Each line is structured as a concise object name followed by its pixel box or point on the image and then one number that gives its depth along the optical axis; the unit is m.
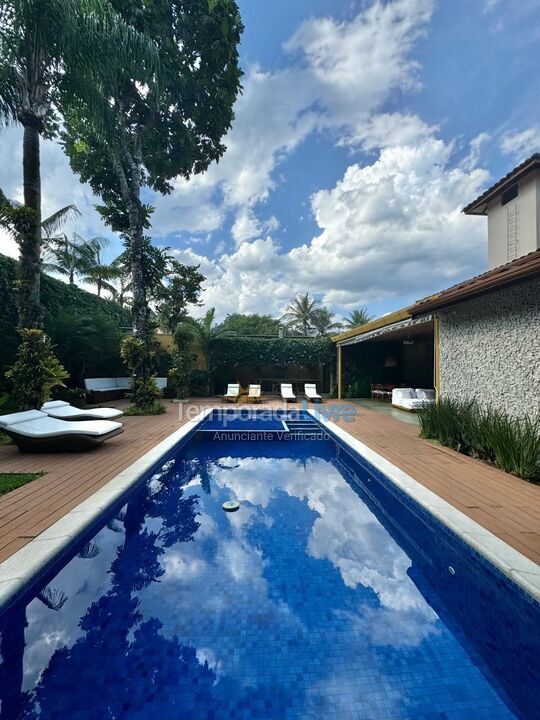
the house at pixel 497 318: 5.42
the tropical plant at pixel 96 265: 25.77
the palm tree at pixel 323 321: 34.37
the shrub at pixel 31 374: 7.23
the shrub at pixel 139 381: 10.91
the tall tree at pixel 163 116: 11.89
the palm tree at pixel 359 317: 29.22
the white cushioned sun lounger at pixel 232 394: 14.72
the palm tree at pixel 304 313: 34.66
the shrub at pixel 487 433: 4.96
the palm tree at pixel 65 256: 24.36
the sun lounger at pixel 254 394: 14.67
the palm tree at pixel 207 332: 16.81
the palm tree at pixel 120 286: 25.52
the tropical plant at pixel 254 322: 45.66
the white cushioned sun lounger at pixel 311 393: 15.10
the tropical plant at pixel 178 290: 14.98
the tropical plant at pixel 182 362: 14.93
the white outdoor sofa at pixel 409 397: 11.35
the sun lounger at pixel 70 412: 7.37
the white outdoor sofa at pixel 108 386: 12.50
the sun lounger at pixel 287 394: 14.62
